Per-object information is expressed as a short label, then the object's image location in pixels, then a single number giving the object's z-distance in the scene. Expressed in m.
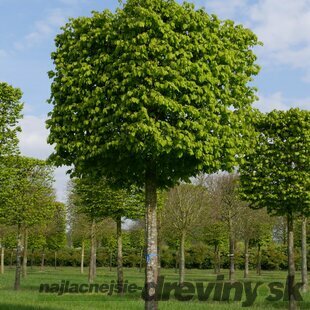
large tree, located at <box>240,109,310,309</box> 17.56
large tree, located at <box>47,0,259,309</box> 11.01
